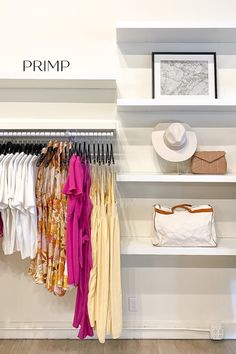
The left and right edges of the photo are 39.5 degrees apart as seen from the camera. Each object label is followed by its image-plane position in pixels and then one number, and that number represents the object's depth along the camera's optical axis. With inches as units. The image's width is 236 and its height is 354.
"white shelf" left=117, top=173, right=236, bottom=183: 81.0
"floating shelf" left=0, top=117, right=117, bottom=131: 79.4
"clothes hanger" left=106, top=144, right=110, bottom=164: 81.0
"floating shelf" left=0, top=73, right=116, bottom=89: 79.9
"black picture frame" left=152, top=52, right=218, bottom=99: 87.0
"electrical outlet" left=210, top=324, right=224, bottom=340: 90.1
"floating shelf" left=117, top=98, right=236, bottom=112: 80.0
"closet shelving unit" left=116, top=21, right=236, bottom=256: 79.7
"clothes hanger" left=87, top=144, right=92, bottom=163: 79.8
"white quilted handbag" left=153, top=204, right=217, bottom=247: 81.3
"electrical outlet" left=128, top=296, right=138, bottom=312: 91.9
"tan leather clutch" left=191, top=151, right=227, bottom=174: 83.4
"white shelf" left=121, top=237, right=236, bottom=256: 81.4
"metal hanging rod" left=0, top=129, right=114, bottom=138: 81.1
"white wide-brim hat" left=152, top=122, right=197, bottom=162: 80.7
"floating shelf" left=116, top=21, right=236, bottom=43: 79.3
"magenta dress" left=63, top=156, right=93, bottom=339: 75.2
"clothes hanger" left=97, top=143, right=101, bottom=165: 80.8
